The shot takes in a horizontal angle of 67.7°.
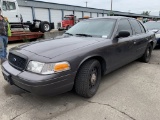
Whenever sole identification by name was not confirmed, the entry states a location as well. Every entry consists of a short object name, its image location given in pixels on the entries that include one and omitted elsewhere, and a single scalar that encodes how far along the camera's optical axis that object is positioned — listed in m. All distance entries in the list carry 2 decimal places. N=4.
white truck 9.78
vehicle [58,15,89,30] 17.67
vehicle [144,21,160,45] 5.78
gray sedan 1.82
